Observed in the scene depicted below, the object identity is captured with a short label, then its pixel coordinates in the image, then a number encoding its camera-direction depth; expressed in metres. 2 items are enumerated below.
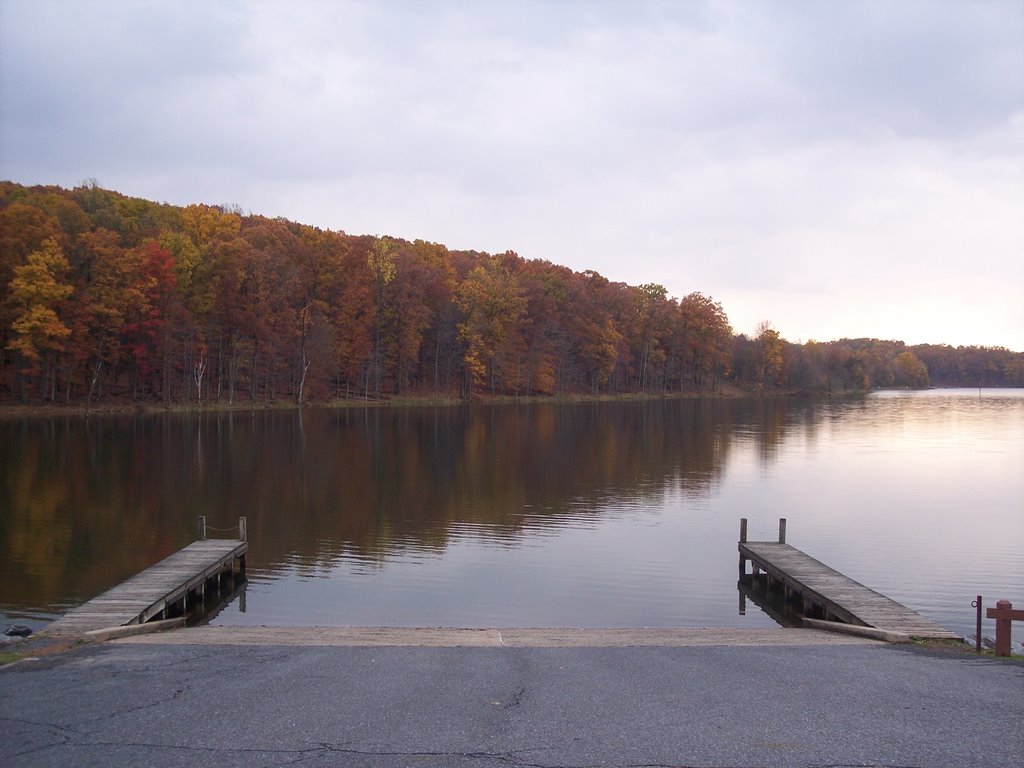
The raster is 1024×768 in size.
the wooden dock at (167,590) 10.56
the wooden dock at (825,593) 10.76
